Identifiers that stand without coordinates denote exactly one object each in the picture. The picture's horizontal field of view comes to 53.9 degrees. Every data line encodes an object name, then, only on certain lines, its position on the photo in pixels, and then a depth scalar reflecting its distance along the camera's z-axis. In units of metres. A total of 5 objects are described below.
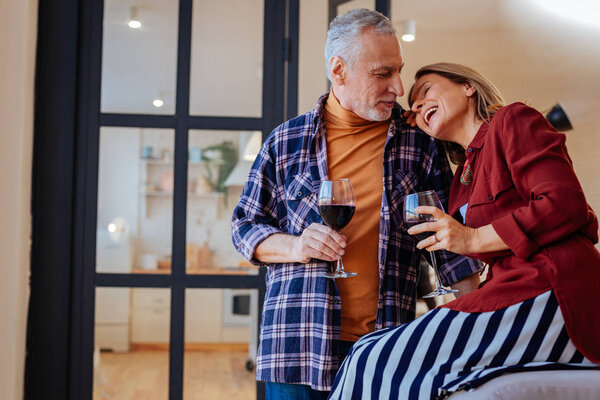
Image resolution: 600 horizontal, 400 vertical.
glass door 2.32
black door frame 2.29
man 1.62
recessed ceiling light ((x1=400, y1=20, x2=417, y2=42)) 2.45
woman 1.17
